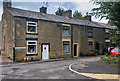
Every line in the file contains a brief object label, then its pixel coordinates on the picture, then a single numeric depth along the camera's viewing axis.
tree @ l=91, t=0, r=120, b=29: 10.92
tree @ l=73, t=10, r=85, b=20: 62.78
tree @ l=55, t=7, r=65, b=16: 56.84
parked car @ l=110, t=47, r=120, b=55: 15.22
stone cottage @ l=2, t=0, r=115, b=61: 15.54
